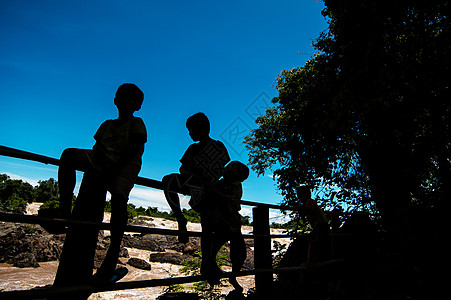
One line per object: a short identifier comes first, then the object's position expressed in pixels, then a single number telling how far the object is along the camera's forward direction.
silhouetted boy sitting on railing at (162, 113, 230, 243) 2.15
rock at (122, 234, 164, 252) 14.98
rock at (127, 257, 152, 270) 11.01
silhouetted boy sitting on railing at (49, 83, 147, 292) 1.54
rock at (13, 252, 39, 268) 9.06
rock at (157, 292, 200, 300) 2.58
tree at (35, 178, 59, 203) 39.43
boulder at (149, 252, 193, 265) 12.70
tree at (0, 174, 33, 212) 19.91
